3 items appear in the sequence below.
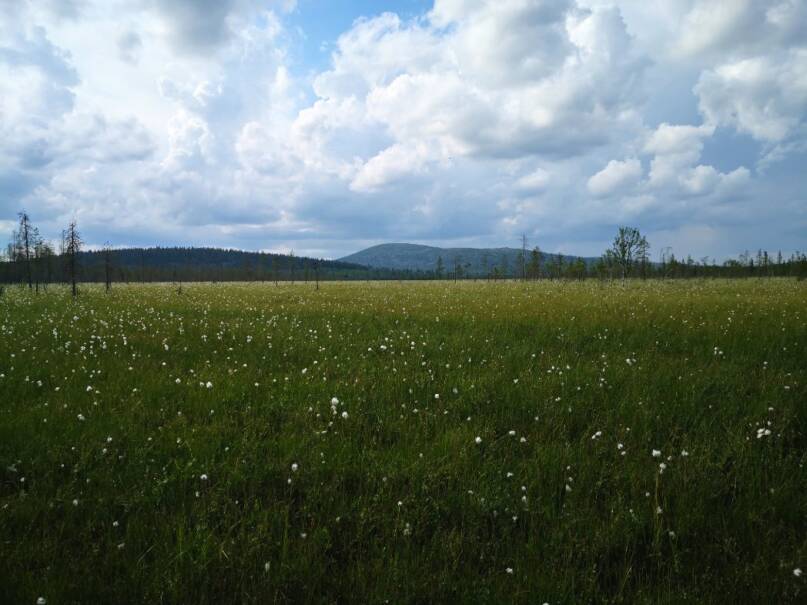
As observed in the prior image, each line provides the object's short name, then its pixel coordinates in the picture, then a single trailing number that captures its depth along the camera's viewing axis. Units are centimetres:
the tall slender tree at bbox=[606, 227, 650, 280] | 6981
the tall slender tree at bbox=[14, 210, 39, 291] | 5169
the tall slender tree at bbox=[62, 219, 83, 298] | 3984
